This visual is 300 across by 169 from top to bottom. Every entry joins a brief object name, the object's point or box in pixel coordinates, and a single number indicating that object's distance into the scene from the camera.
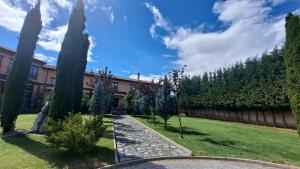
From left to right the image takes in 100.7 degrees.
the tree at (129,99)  21.25
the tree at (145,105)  15.06
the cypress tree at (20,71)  6.72
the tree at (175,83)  8.46
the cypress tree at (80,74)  12.04
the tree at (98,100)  11.07
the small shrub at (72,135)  4.35
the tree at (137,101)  17.75
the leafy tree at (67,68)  6.37
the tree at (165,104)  9.75
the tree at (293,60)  5.57
